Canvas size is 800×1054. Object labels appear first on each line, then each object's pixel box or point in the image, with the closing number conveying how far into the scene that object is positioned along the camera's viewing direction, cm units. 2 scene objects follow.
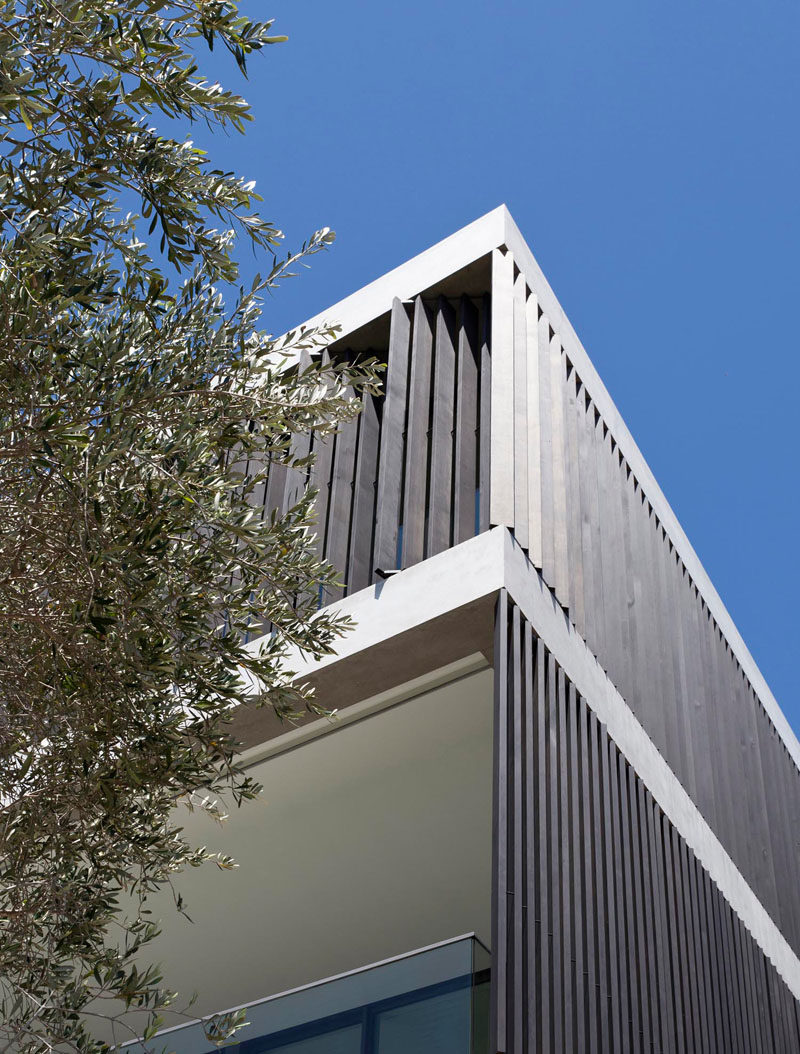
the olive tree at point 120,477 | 417
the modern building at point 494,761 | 635
